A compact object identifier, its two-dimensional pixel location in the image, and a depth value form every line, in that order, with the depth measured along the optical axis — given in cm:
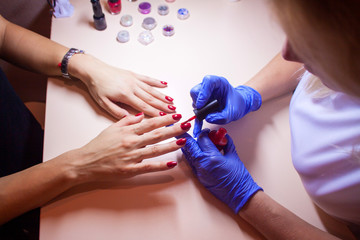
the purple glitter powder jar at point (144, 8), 113
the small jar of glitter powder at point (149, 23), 108
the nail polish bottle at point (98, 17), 100
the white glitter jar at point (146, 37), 104
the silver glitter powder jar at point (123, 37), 103
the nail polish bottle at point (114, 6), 108
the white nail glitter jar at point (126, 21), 108
